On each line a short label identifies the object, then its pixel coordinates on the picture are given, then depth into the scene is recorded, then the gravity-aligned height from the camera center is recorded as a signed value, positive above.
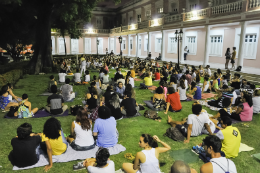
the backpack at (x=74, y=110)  7.86 -2.15
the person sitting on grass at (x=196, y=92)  9.69 -1.75
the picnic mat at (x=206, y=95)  10.52 -2.06
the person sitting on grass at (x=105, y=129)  5.02 -1.86
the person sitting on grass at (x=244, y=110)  6.97 -1.87
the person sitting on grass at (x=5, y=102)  8.11 -1.96
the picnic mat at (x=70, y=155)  4.58 -2.44
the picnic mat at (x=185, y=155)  4.91 -2.50
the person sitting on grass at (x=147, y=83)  12.65 -1.70
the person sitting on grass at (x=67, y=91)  9.73 -1.78
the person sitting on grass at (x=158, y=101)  8.24 -1.88
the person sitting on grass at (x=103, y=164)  3.19 -1.78
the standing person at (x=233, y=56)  16.07 +0.08
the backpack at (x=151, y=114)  7.56 -2.23
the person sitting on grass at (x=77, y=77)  14.06 -1.53
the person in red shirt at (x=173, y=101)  7.81 -1.80
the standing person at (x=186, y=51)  23.02 +0.67
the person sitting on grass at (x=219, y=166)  3.23 -1.78
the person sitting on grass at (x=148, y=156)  3.42 -1.72
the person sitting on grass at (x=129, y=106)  7.43 -1.88
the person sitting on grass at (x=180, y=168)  2.62 -1.47
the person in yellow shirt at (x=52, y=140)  4.40 -1.93
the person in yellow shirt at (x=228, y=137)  4.62 -1.85
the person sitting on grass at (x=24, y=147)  4.11 -1.95
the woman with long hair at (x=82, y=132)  4.91 -1.92
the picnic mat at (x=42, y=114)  7.72 -2.34
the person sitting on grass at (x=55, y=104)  7.47 -1.90
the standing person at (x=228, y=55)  16.39 +0.19
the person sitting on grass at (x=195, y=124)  5.50 -1.89
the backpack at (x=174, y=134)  5.80 -2.29
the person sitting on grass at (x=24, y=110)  7.34 -2.05
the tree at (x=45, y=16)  17.50 +3.71
